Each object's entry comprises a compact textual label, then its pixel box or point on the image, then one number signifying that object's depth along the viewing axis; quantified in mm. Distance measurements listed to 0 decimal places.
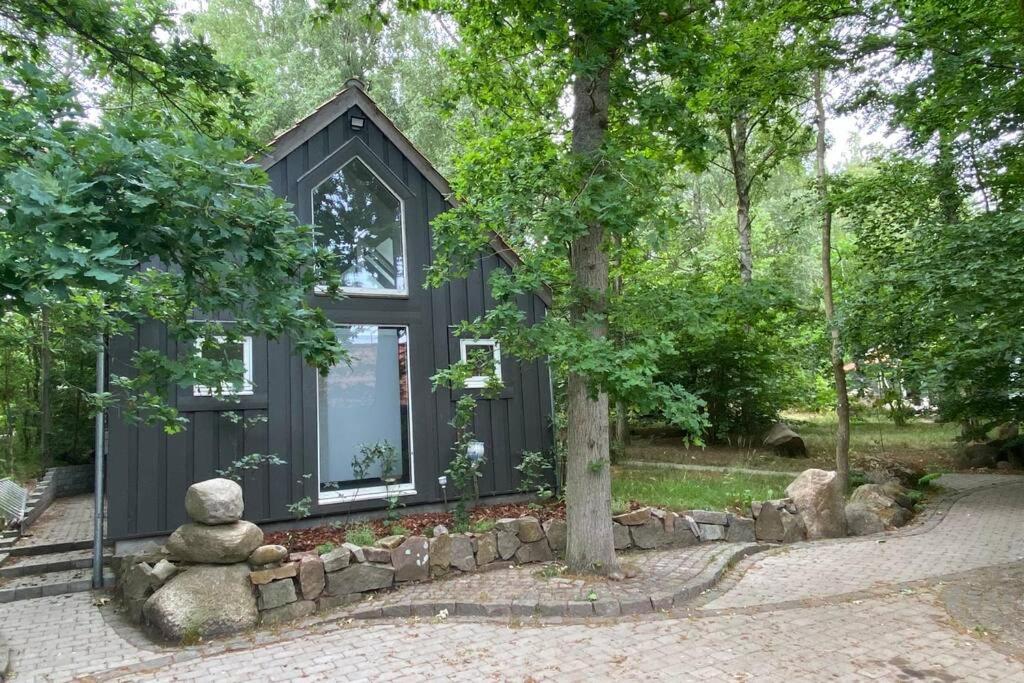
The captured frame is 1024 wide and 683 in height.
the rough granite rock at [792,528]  8789
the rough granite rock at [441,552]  6934
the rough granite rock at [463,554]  7059
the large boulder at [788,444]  13906
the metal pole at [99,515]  7277
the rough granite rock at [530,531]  7461
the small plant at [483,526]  7414
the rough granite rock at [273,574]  6086
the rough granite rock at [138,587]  6152
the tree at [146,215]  3262
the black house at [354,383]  7570
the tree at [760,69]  8414
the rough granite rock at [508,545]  7324
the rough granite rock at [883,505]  9594
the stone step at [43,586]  7208
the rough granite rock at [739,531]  8523
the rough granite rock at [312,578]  6250
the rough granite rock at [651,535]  7922
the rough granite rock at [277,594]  6070
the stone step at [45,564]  7973
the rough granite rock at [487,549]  7195
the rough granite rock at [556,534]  7564
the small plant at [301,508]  7938
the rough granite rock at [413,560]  6719
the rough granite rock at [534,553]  7418
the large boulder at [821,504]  9031
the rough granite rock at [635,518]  7832
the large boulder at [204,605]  5641
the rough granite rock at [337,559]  6371
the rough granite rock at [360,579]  6395
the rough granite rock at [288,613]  6020
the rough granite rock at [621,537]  7797
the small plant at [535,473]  9559
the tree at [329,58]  18328
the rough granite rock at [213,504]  6180
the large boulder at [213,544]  6086
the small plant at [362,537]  7014
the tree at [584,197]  5855
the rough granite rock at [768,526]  8711
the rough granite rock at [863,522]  9367
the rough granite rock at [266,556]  6188
